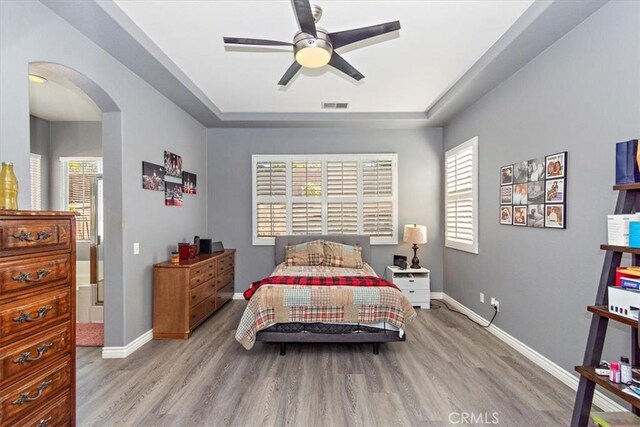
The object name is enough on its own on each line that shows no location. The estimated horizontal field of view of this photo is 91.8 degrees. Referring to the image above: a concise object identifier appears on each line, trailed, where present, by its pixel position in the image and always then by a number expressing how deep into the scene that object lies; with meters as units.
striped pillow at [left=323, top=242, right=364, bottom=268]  4.79
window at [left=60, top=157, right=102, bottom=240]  4.92
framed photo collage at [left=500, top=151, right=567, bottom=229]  2.74
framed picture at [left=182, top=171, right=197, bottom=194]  4.61
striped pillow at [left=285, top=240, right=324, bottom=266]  4.84
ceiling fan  2.19
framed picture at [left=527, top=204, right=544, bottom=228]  2.97
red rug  3.50
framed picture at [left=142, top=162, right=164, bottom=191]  3.59
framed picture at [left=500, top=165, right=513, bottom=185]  3.45
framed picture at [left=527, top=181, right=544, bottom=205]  2.97
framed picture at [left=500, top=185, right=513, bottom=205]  3.44
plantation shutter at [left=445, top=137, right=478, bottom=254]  4.24
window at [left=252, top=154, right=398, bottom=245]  5.45
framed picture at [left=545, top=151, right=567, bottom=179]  2.70
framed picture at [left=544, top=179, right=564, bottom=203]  2.72
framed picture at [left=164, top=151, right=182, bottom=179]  4.09
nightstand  4.84
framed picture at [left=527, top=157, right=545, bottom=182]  2.97
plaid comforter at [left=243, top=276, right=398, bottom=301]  3.41
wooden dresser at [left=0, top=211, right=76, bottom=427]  1.46
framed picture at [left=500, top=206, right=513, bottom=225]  3.45
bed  3.14
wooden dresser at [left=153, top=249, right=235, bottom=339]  3.64
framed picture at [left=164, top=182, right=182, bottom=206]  4.09
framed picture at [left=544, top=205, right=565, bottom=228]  2.71
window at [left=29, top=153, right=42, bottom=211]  4.73
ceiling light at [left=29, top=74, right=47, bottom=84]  3.48
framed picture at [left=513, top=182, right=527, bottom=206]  3.19
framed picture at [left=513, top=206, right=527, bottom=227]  3.20
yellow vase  1.63
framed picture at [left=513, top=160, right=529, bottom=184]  3.18
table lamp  4.96
